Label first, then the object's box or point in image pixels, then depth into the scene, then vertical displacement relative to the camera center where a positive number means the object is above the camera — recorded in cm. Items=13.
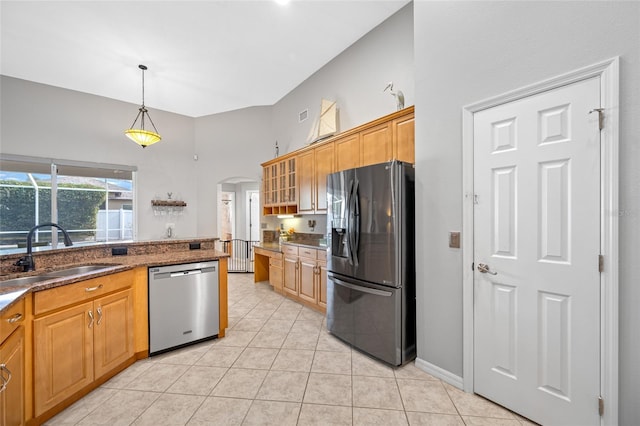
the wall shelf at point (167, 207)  572 +13
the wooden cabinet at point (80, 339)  168 -94
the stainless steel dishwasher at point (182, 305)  251 -94
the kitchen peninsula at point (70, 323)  152 -78
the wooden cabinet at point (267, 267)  462 -107
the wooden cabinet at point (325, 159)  283 +74
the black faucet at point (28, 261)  212 -39
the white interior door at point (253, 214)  820 -4
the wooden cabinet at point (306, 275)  365 -95
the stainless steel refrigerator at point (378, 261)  234 -46
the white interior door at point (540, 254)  150 -28
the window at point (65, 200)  437 +25
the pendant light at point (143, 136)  398 +121
